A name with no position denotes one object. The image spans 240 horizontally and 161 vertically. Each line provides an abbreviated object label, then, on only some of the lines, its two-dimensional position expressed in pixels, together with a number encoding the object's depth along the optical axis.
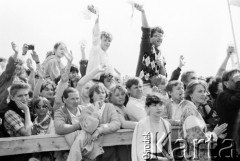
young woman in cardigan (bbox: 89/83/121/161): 4.72
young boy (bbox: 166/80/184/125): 5.65
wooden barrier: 4.42
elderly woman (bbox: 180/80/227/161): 4.43
